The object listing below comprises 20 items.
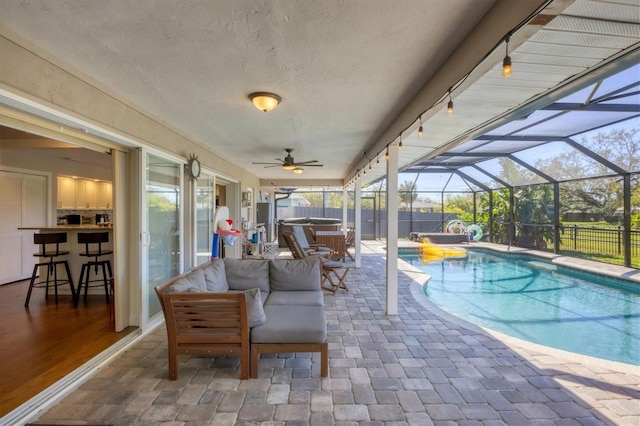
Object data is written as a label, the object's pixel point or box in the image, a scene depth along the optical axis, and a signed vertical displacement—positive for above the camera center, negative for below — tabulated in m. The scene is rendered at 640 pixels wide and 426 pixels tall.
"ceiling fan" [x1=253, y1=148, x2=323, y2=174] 5.13 +0.95
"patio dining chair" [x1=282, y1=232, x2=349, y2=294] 4.75 -0.87
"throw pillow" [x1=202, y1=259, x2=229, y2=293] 2.87 -0.67
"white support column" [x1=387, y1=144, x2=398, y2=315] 3.71 -0.21
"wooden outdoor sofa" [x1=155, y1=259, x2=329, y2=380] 2.20 -0.93
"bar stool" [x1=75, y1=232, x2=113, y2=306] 3.97 -0.70
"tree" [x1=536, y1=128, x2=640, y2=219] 6.28 +1.11
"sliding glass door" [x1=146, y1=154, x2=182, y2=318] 3.33 -0.12
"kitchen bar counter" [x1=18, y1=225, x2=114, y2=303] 4.28 -0.61
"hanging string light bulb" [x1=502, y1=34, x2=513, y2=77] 1.50 +0.81
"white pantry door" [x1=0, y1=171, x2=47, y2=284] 4.88 -0.07
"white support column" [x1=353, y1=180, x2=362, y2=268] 6.76 -0.13
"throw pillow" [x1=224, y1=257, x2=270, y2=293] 3.27 -0.72
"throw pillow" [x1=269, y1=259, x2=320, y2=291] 3.28 -0.73
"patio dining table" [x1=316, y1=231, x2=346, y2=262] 7.61 -0.77
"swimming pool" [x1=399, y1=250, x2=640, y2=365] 3.48 -1.54
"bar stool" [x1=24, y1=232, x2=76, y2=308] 3.87 -0.70
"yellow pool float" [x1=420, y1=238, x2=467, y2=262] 8.99 -1.34
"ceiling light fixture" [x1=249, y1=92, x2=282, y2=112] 2.64 +1.09
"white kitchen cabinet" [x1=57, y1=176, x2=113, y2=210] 5.97 +0.46
